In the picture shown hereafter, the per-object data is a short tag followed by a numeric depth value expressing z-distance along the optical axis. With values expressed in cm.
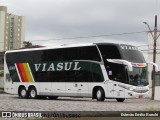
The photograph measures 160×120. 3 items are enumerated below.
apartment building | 11601
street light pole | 4215
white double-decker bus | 2850
